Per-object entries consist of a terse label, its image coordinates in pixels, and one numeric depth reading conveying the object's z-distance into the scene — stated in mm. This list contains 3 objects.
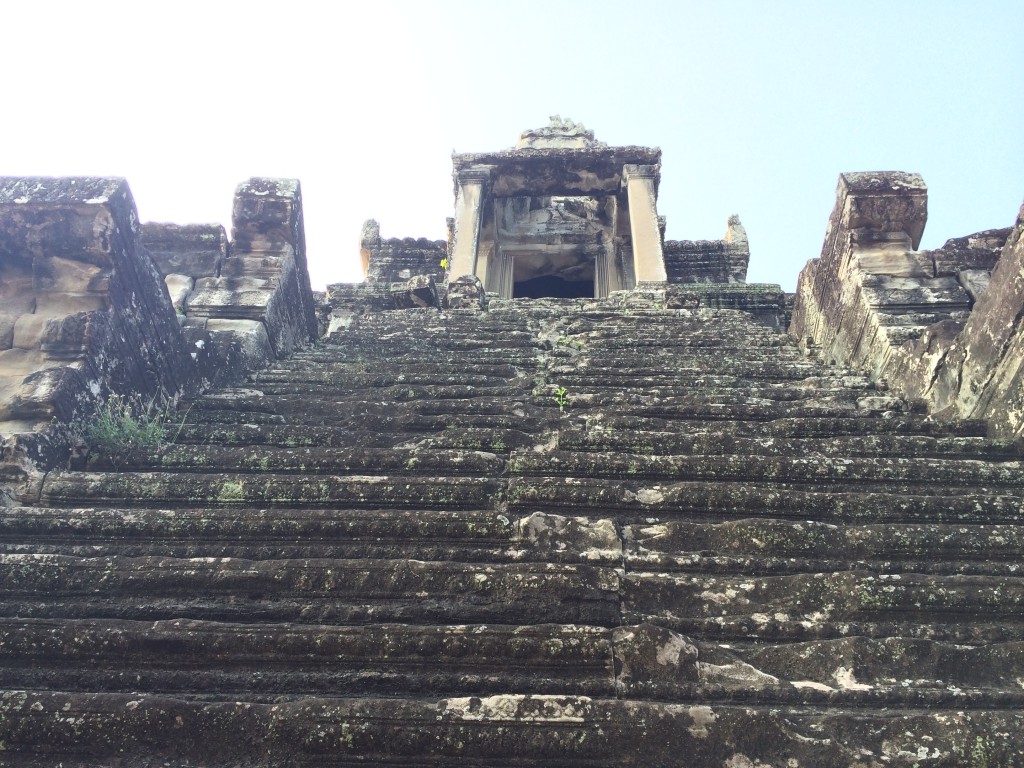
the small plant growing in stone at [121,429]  3865
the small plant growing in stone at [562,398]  4871
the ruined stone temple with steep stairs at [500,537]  2182
